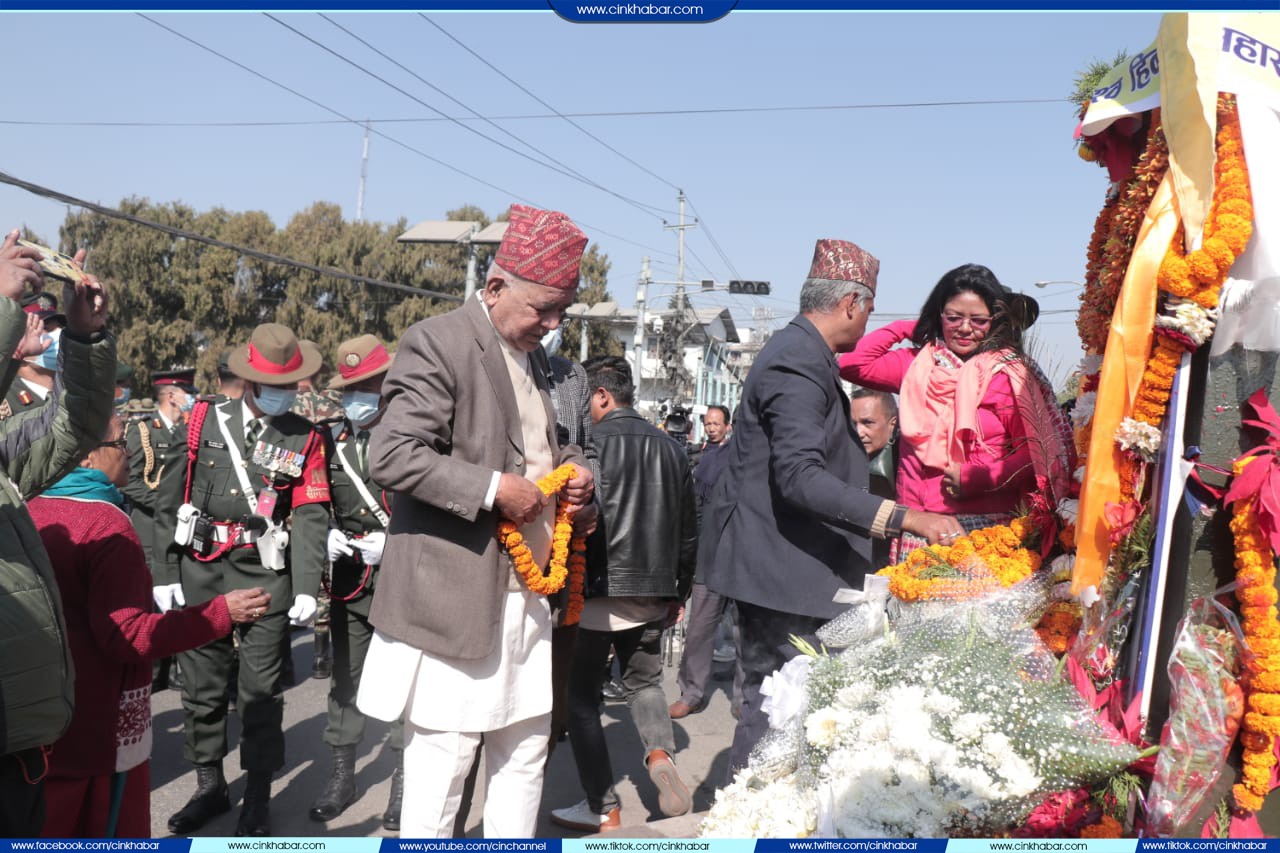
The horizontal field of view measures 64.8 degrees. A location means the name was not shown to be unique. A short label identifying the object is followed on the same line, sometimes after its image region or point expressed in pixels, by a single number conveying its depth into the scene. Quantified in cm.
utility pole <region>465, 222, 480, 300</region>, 1505
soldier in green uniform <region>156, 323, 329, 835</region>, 454
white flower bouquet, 218
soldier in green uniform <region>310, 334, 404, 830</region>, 488
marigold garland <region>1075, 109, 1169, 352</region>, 242
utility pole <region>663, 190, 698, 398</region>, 4066
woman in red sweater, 296
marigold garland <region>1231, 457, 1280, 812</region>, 223
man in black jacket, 470
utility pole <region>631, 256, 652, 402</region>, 3094
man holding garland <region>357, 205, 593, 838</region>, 295
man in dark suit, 351
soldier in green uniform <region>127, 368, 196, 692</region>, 708
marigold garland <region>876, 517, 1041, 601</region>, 269
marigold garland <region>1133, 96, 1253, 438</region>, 221
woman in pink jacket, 316
